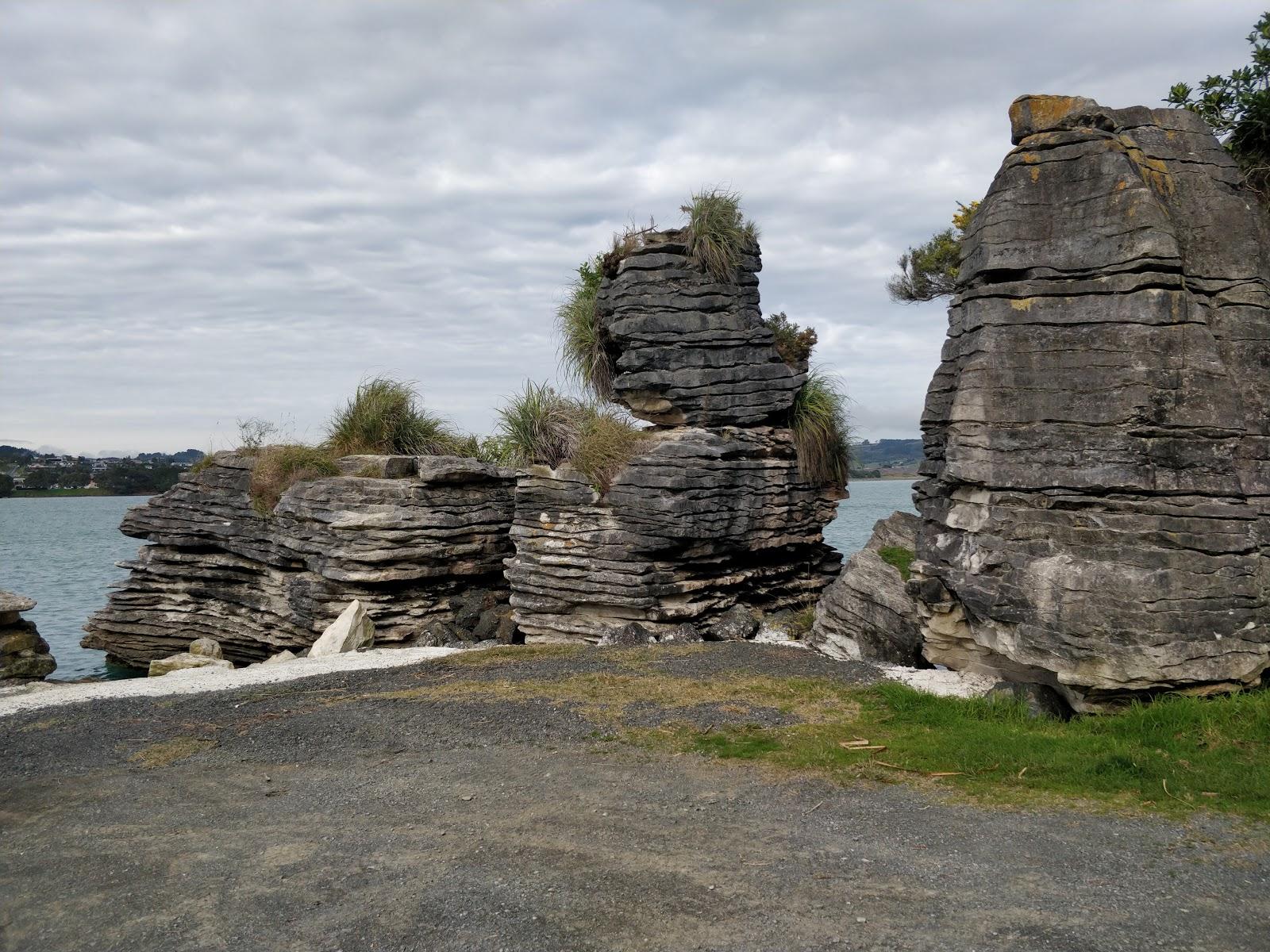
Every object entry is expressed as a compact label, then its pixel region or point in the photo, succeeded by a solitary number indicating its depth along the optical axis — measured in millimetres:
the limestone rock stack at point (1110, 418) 9234
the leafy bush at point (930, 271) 21781
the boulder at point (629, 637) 16625
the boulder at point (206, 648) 20906
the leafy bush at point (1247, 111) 11578
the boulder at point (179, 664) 18062
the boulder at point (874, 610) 13438
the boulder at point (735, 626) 17156
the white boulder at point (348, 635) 17594
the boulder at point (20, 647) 18375
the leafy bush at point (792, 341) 20516
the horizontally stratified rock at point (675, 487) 17891
